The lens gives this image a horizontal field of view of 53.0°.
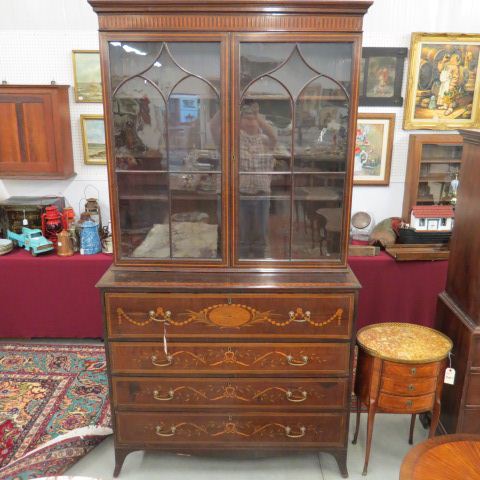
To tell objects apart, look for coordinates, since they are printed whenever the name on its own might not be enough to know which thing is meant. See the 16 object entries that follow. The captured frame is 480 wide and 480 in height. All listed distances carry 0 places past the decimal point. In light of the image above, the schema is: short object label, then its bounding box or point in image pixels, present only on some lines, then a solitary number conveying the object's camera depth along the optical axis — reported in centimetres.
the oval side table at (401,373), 237
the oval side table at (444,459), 172
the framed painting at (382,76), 357
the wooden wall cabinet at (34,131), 350
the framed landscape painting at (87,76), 362
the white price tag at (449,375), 248
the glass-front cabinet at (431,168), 368
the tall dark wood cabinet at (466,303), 242
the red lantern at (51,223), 370
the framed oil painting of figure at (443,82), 352
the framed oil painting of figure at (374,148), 371
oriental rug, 258
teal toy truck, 361
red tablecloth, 357
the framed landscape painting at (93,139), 375
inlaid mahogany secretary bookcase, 216
